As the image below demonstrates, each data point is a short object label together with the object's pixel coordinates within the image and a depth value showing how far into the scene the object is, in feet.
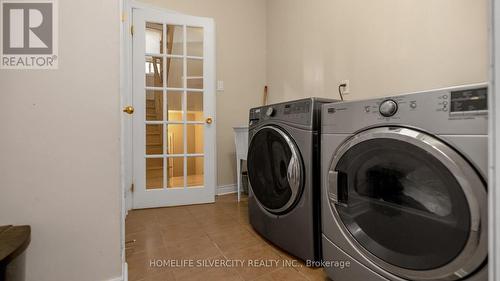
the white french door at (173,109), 7.23
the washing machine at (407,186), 2.19
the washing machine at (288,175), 3.97
